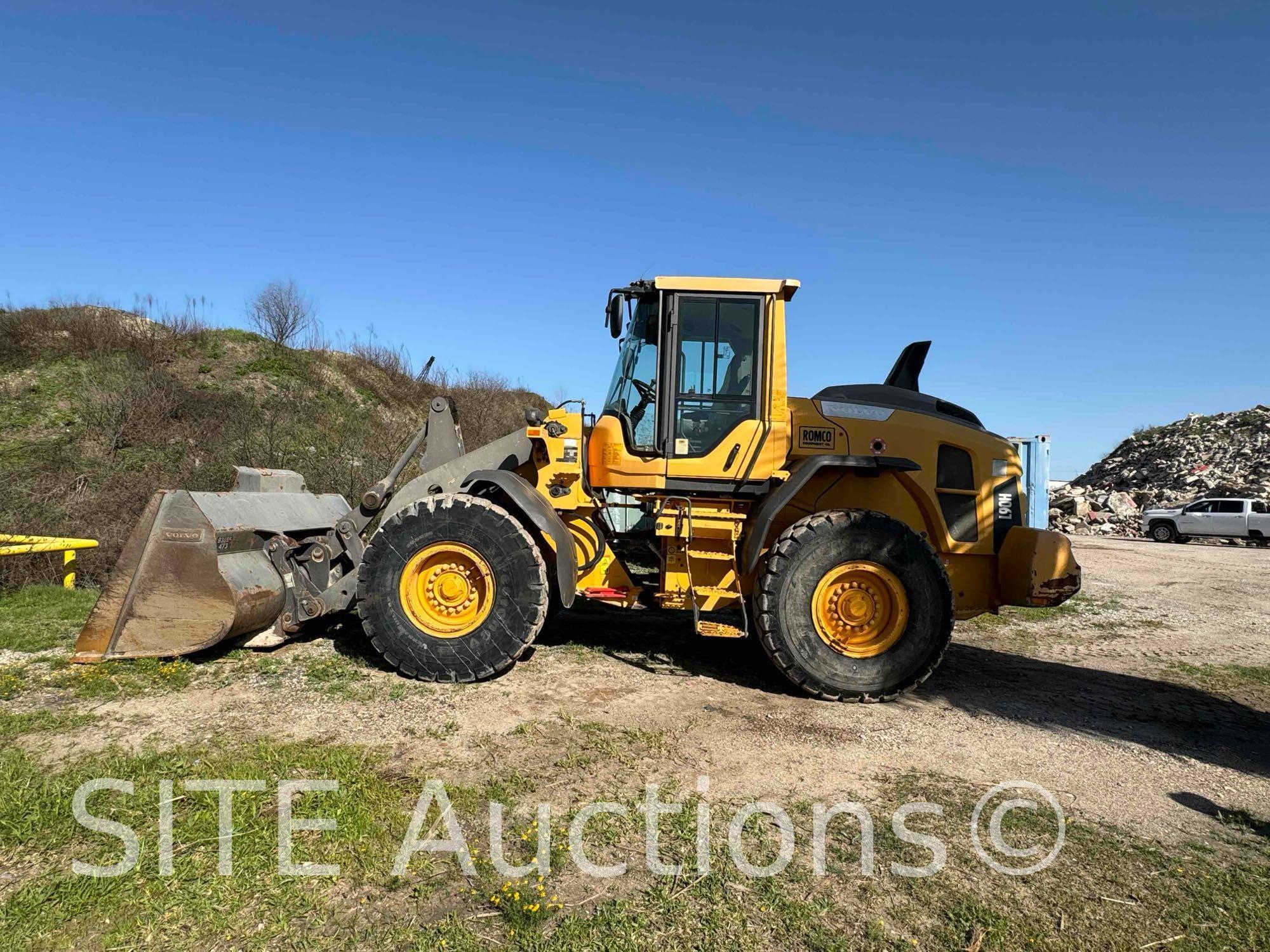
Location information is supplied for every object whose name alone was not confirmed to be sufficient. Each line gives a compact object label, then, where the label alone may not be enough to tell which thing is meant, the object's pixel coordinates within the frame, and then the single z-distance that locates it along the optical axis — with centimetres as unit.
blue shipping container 1244
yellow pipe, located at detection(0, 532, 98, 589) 659
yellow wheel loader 507
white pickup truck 2198
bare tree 1962
